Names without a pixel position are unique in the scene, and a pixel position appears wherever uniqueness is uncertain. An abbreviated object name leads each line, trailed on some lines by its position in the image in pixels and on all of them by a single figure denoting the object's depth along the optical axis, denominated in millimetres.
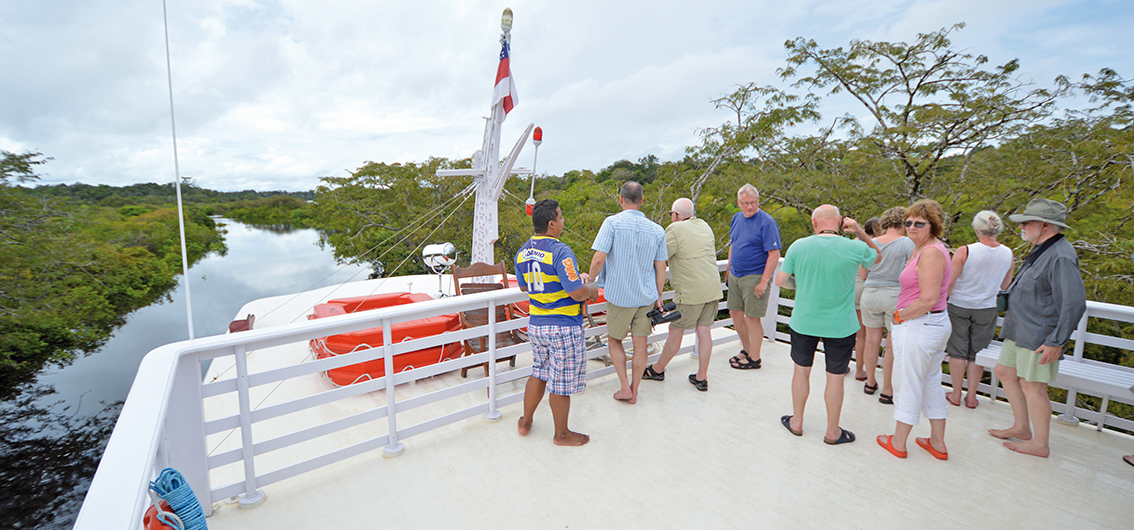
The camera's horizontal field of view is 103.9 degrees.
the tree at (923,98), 7102
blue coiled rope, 987
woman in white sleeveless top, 2887
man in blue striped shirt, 2971
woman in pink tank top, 2377
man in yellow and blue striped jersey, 2488
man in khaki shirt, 3449
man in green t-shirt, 2553
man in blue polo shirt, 3543
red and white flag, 5984
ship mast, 6508
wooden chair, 4055
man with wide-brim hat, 2345
